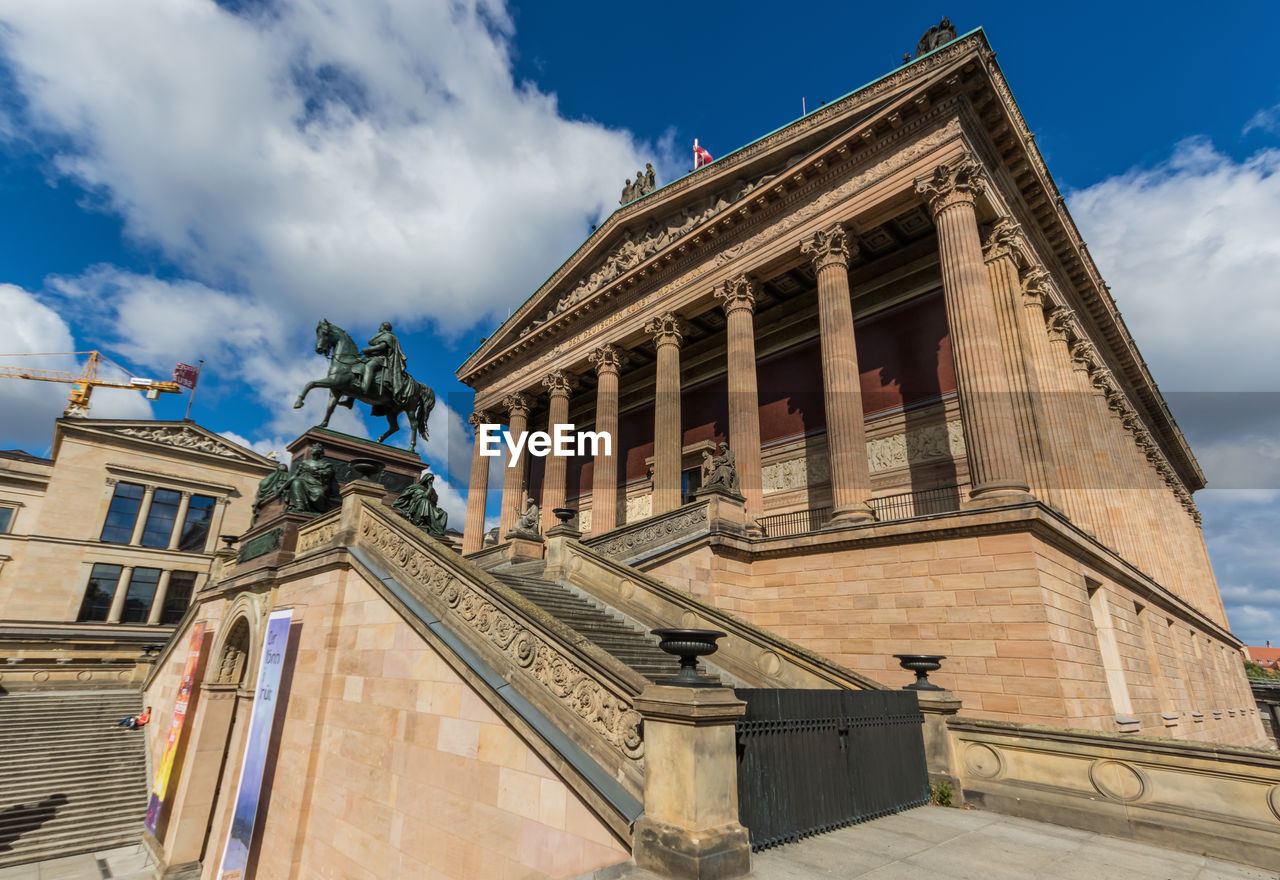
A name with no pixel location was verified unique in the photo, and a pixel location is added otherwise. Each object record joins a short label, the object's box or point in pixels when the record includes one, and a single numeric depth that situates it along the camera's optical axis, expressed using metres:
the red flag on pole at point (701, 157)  26.64
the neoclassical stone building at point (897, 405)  12.91
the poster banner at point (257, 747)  10.59
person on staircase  21.66
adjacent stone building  32.69
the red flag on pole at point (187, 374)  73.94
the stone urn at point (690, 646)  5.01
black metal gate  5.28
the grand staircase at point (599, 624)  8.97
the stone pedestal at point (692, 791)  4.45
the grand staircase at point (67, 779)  15.57
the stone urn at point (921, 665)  8.43
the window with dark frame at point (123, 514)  36.50
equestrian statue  15.24
